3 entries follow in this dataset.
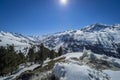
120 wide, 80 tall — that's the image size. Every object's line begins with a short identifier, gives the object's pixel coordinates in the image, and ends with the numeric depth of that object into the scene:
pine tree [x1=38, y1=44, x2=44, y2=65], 30.64
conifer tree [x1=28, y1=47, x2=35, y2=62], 37.31
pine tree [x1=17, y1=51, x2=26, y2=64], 32.61
